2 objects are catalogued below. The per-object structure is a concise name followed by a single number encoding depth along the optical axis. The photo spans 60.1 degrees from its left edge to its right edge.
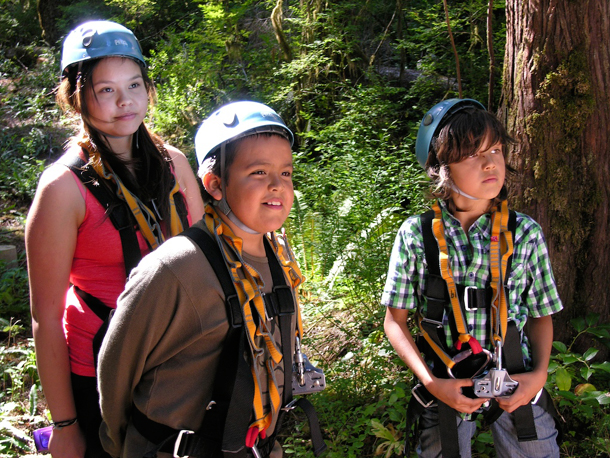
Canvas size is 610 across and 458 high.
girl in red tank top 2.08
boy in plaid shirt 2.42
